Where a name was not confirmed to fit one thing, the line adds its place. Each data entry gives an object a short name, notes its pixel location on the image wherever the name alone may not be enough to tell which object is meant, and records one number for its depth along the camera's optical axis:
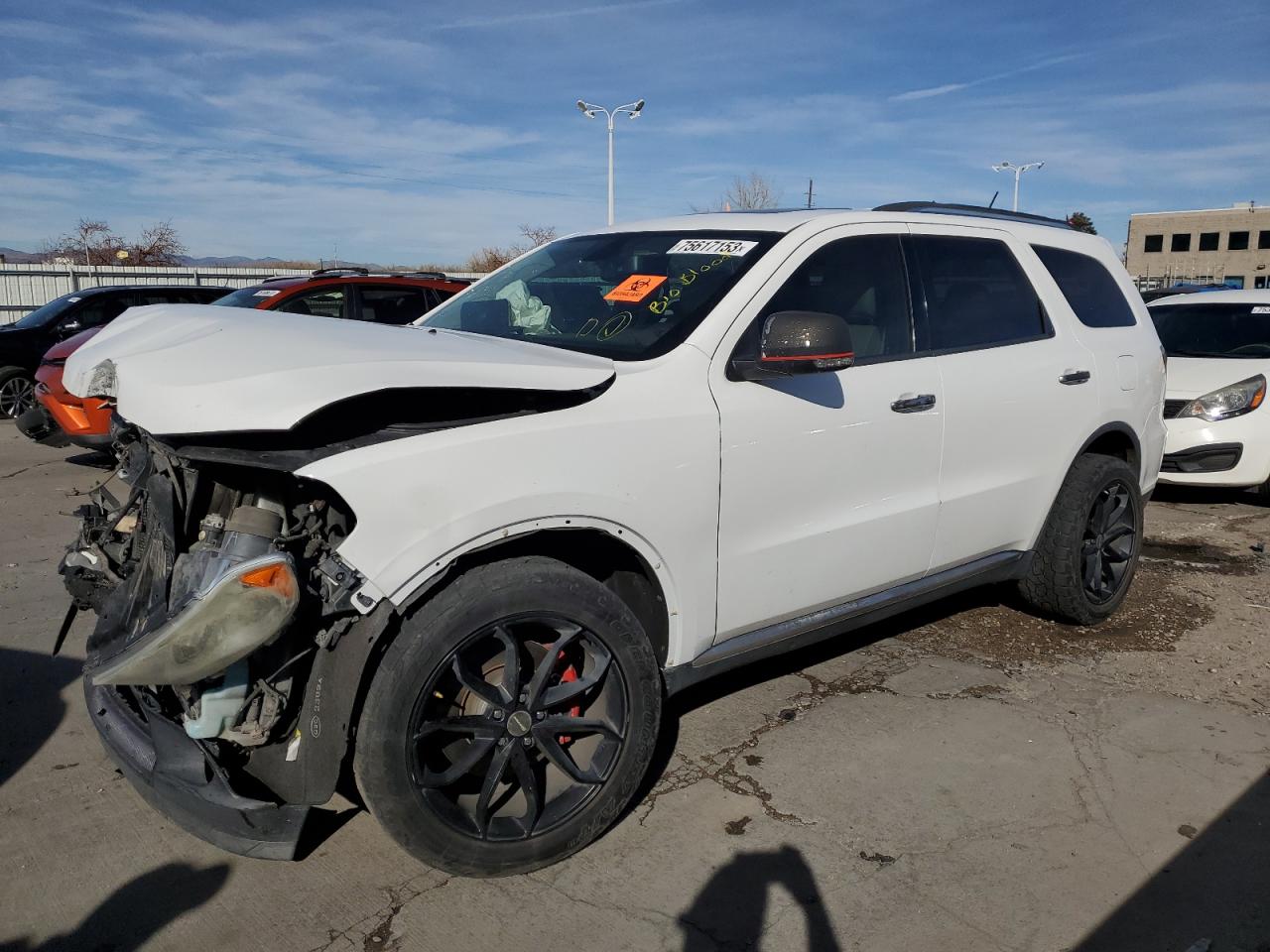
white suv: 2.54
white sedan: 7.69
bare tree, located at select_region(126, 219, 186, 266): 43.47
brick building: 69.25
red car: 9.07
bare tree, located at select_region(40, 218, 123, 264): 44.00
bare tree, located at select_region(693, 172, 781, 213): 33.84
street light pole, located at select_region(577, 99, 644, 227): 26.11
